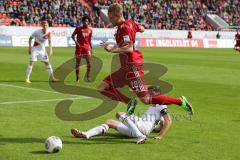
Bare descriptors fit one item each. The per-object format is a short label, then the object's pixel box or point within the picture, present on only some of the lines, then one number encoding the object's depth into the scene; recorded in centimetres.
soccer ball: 776
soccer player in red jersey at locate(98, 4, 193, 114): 883
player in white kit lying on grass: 885
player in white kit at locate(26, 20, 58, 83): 1852
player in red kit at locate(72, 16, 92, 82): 1947
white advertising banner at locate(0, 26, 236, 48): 4597
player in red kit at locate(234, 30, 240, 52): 3239
